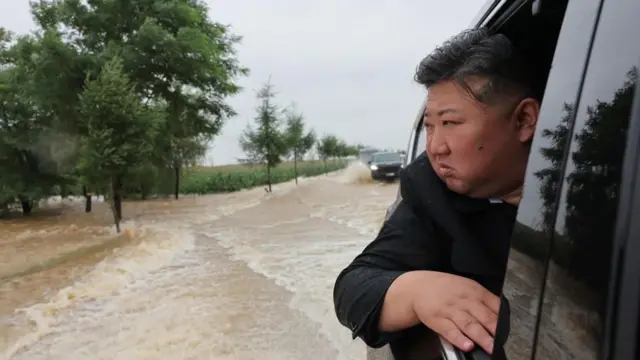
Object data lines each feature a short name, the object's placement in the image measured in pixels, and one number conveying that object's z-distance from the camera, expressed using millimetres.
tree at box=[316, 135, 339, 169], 69125
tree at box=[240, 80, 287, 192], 34000
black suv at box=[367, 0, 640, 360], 619
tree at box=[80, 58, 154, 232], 15396
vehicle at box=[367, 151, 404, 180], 31469
